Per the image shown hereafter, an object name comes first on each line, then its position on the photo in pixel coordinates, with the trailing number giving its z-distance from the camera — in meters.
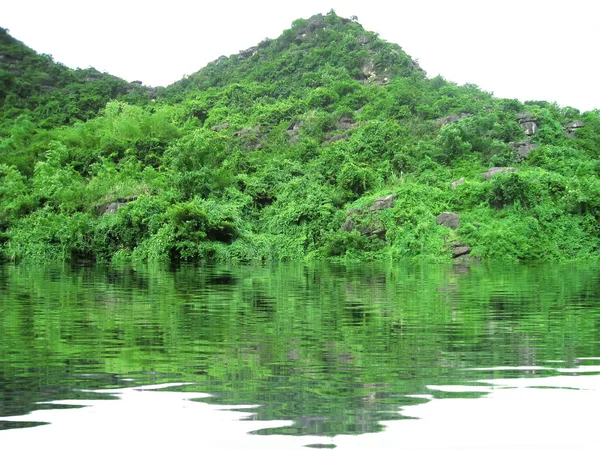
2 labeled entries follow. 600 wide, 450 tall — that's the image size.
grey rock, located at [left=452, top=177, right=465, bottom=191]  36.85
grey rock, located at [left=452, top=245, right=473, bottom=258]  32.31
